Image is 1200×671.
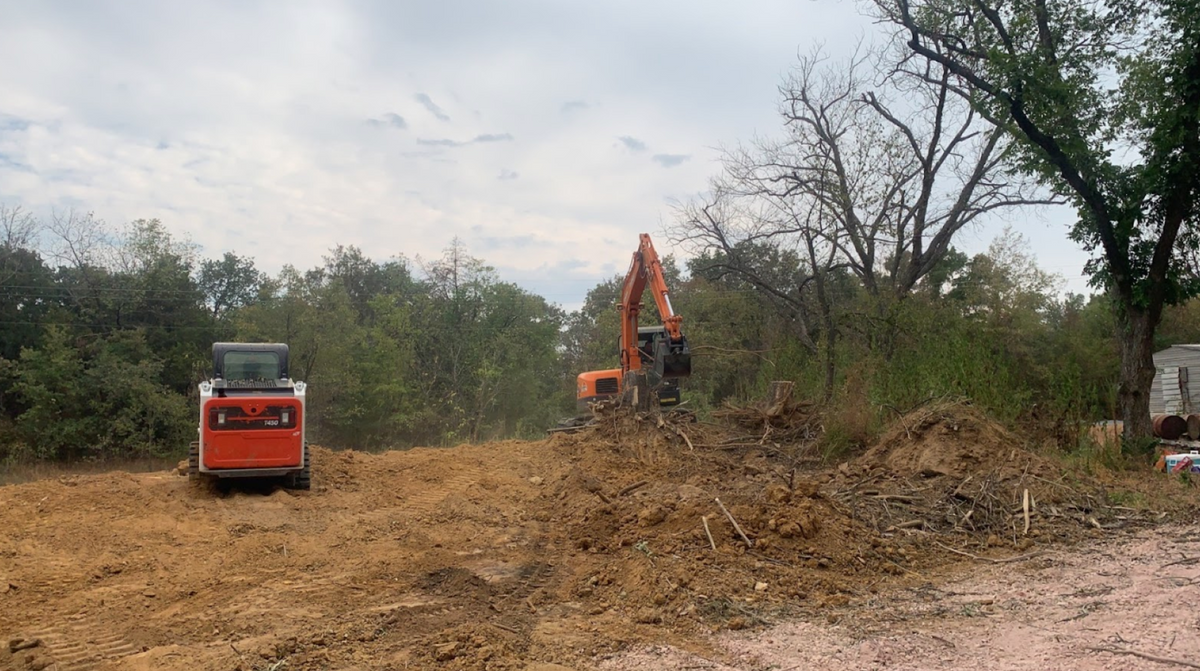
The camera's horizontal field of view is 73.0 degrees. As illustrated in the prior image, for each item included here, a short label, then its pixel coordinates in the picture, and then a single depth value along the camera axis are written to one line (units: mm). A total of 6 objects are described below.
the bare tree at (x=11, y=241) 28344
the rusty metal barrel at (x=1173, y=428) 12094
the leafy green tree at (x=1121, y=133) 11094
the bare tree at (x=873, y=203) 17984
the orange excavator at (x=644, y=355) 14586
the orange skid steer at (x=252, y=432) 10969
